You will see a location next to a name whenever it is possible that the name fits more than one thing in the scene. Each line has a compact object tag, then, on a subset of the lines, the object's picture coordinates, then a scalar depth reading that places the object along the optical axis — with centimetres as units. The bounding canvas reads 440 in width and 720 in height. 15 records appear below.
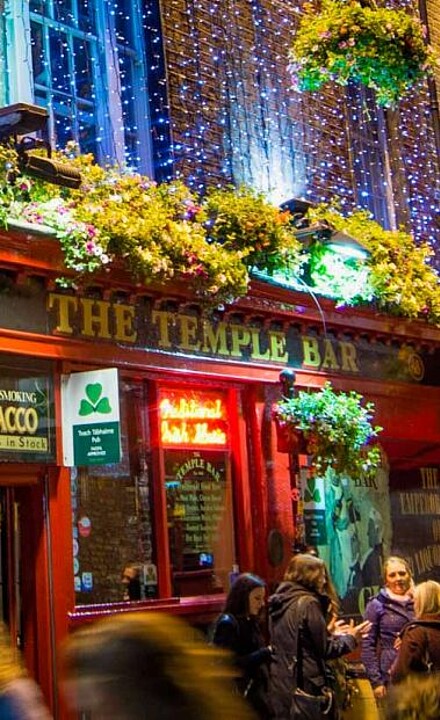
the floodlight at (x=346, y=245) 1180
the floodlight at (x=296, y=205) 1178
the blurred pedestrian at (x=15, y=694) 403
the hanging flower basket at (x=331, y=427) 1126
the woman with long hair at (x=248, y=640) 855
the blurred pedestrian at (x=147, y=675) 276
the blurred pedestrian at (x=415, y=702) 325
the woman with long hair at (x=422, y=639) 759
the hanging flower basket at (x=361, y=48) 1161
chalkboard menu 1051
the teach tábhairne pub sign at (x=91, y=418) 934
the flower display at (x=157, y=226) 909
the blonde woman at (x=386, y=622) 938
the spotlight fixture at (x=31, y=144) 865
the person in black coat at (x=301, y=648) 830
